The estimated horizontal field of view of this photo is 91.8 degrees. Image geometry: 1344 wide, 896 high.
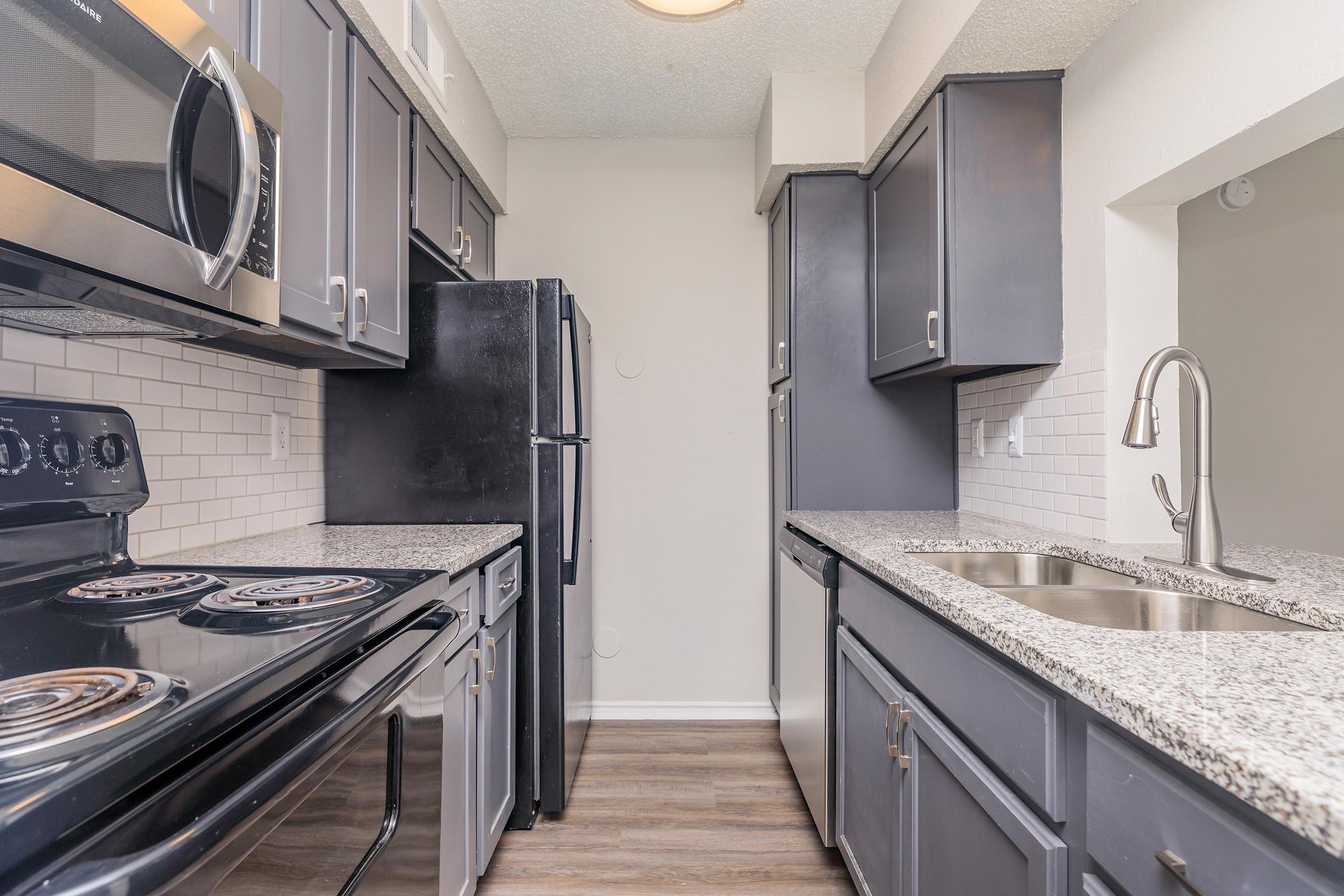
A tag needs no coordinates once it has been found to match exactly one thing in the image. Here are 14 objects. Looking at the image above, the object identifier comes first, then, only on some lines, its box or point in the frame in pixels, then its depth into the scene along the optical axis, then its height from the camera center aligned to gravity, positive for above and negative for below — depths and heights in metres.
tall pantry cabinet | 2.47 +0.22
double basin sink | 1.11 -0.28
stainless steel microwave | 0.74 +0.38
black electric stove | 0.51 -0.24
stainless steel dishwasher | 1.80 -0.65
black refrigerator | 1.99 +0.07
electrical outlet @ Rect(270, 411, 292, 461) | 1.81 +0.05
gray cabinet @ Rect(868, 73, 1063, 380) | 1.85 +0.68
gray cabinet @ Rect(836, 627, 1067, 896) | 0.89 -0.61
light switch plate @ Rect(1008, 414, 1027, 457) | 2.03 +0.06
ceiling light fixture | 1.73 +1.19
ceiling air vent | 1.79 +1.17
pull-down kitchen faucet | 1.16 +0.02
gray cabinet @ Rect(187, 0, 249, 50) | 1.09 +0.76
